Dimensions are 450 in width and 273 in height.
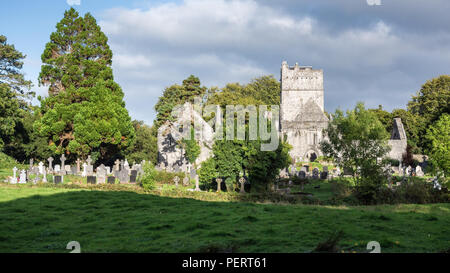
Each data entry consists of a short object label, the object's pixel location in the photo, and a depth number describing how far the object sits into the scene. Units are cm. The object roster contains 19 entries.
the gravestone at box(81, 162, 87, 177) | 3516
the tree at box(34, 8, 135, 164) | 3884
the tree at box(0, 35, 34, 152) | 4231
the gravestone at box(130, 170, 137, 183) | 3055
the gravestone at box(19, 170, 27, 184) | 2773
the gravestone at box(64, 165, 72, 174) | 3687
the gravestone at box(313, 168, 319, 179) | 3570
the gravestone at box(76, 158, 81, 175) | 3653
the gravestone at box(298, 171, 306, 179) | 3540
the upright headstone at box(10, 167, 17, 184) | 2751
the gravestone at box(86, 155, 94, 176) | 3510
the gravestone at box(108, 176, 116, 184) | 2856
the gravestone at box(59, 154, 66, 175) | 3596
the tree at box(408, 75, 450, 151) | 5521
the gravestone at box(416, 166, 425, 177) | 3950
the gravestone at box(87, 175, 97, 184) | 2816
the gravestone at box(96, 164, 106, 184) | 2927
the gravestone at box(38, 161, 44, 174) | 3271
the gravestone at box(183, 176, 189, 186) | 3022
